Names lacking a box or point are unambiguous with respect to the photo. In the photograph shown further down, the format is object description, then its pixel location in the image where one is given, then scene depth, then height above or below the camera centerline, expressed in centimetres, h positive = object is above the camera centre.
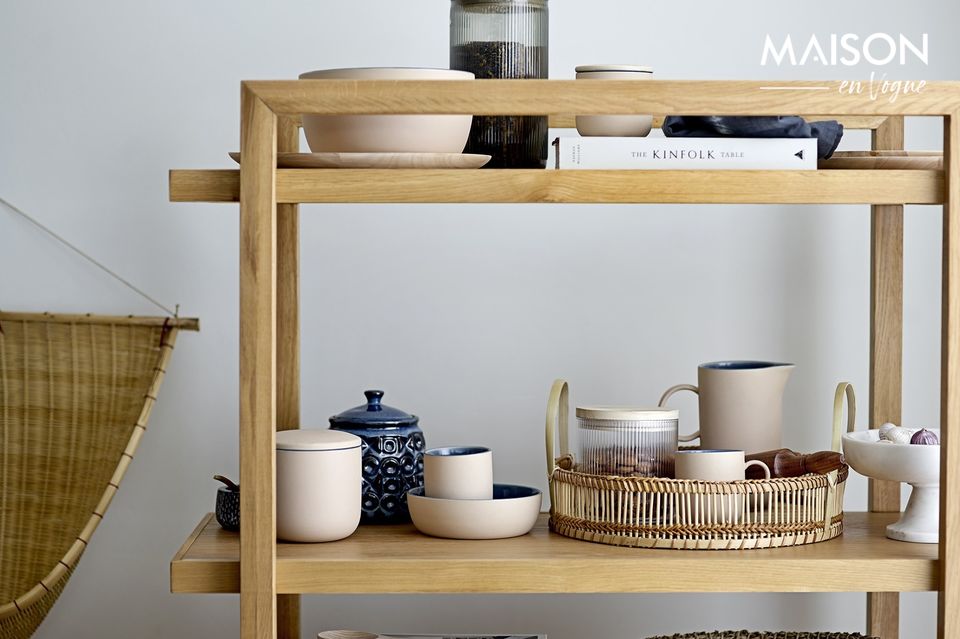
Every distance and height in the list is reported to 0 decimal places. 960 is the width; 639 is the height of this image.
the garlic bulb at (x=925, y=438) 232 -18
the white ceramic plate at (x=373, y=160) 225 +11
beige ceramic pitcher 247 -16
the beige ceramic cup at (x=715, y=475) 230 -23
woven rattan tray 230 -27
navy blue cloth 230 +16
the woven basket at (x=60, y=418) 283 -22
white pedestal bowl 231 -22
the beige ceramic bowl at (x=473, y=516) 234 -28
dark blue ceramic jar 244 -23
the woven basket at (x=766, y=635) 244 -45
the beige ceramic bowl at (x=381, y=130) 227 +15
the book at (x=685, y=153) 227 +12
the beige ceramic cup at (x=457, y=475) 237 -24
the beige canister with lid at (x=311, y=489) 230 -24
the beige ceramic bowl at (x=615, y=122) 234 +17
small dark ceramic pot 240 -28
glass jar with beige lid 239 -20
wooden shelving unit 221 +5
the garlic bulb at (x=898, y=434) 235 -19
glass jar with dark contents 238 +25
